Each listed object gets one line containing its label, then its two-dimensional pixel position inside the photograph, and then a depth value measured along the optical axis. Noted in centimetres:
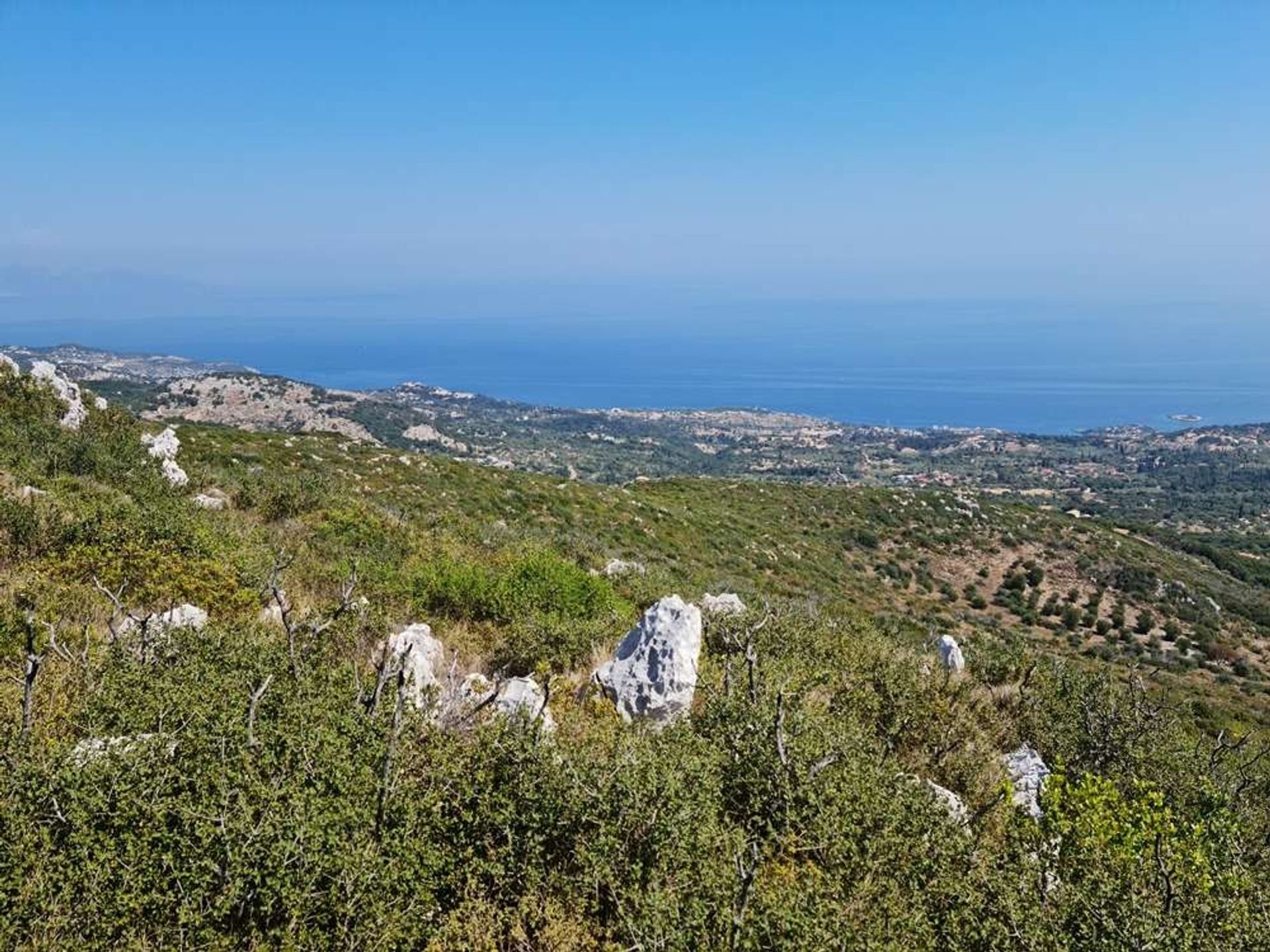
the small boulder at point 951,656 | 1410
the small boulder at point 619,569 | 1859
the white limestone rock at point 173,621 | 814
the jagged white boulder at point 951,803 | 721
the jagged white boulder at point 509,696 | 776
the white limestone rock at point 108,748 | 531
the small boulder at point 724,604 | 1453
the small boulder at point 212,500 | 1705
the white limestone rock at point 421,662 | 737
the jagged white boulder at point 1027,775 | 874
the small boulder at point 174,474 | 1830
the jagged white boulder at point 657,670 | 897
